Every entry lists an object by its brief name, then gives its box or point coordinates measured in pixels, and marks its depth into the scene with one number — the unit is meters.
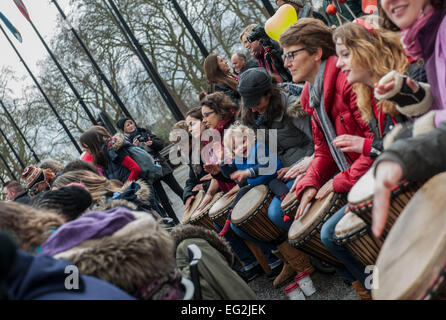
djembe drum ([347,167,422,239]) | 1.90
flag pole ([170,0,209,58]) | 6.75
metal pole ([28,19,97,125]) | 13.36
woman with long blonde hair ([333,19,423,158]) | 2.49
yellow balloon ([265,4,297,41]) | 4.67
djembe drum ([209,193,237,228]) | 4.46
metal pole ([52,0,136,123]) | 11.01
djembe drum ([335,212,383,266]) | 2.33
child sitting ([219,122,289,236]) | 3.87
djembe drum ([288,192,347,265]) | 2.87
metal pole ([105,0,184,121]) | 8.45
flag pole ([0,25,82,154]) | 15.22
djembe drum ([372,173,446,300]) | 1.41
